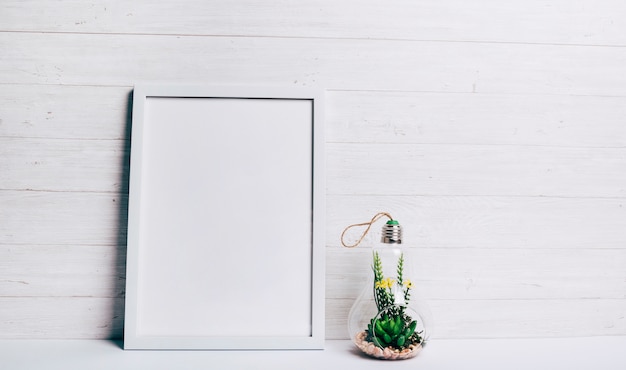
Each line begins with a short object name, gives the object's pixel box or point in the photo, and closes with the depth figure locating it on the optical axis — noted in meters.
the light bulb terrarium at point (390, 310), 0.85
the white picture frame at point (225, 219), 0.93
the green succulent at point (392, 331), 0.85
